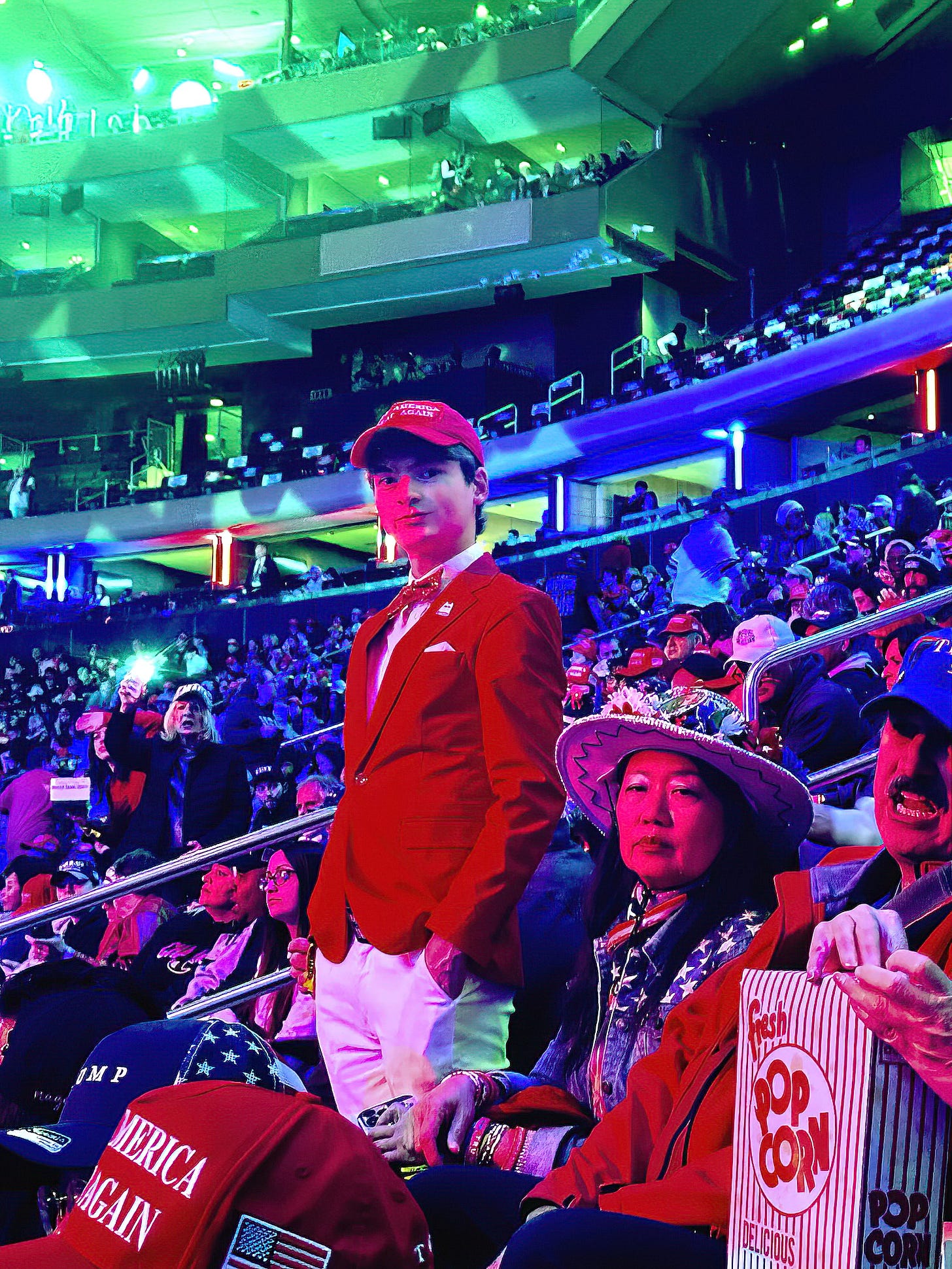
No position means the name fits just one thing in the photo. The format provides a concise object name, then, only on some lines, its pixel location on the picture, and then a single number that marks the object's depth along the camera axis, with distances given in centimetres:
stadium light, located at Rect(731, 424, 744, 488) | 1730
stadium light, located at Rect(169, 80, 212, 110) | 2406
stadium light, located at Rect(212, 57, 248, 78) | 2431
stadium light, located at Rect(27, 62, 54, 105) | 2503
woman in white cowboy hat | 195
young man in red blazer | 211
